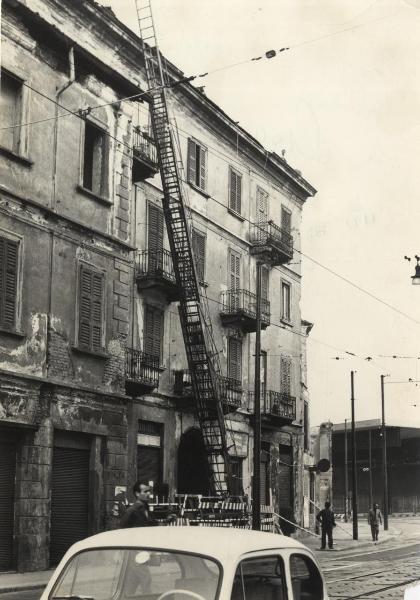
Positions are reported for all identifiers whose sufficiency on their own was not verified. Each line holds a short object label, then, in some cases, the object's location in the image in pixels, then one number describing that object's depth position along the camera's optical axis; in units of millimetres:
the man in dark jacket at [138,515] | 10414
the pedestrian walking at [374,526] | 35469
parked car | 5105
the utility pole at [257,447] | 21406
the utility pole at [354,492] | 35166
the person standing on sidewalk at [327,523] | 29219
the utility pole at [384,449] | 41094
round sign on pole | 31250
